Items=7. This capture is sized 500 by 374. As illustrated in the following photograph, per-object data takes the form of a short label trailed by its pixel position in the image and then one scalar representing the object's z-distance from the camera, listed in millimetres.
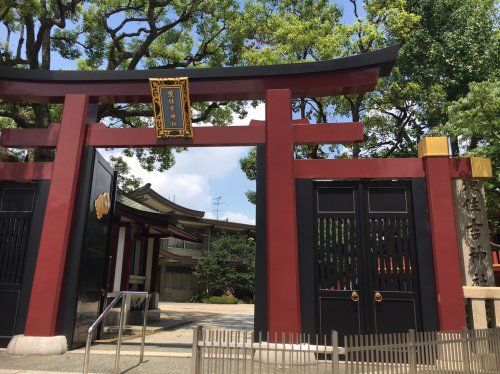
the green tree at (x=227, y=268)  33688
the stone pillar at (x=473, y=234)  7852
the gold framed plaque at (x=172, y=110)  9008
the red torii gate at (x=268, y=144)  7816
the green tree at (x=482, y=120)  10328
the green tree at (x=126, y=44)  15305
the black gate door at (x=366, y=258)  7840
